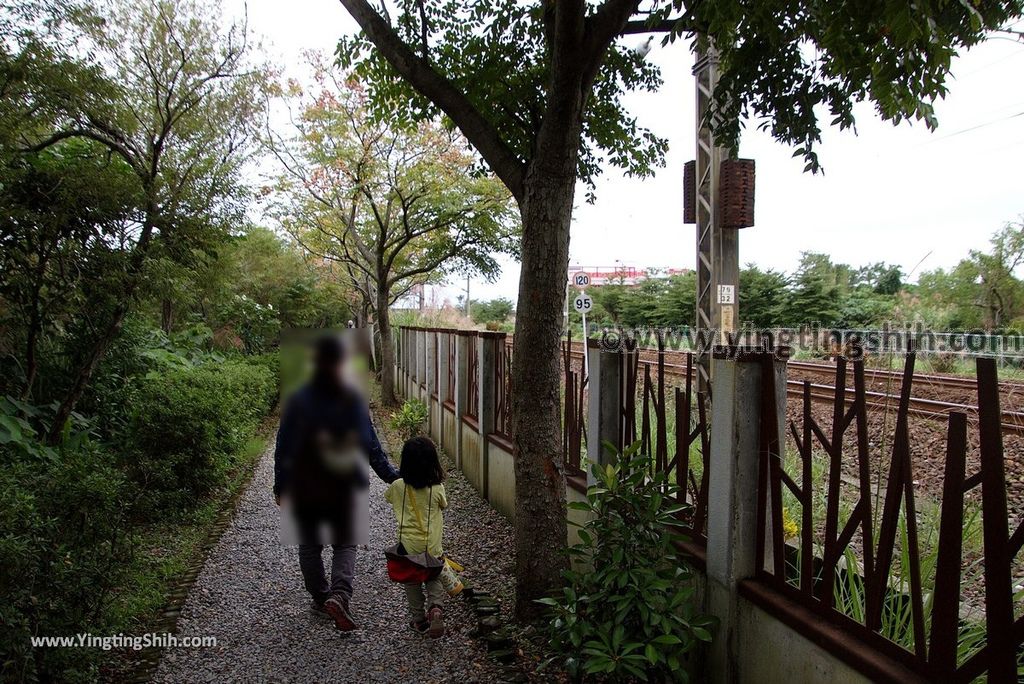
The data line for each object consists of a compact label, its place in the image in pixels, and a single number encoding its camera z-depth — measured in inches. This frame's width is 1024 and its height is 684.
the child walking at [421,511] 161.2
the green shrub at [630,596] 109.7
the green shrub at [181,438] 255.8
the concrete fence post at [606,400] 167.3
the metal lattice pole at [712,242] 285.3
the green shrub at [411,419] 447.2
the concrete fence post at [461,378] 346.5
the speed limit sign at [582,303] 584.7
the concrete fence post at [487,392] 293.1
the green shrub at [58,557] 110.3
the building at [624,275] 1248.8
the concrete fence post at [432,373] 439.5
